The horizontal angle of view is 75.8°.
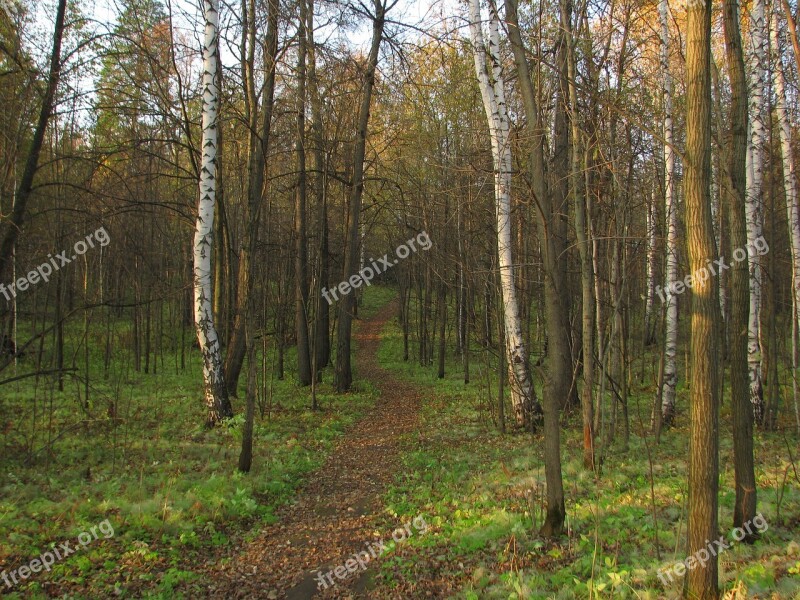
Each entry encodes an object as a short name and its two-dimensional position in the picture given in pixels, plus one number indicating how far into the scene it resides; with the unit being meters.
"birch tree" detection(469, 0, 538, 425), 9.14
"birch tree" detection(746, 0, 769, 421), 8.64
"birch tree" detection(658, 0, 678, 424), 9.38
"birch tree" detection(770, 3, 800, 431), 9.57
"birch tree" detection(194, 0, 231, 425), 9.26
